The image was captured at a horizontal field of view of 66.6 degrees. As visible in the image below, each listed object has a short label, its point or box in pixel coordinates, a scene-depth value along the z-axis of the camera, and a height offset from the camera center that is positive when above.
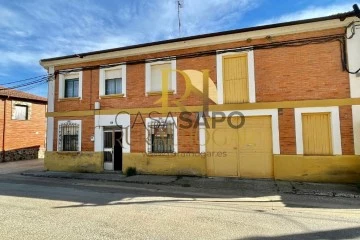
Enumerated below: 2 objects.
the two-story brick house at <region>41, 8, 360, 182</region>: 9.65 +1.29
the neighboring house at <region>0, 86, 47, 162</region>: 18.58 +1.01
